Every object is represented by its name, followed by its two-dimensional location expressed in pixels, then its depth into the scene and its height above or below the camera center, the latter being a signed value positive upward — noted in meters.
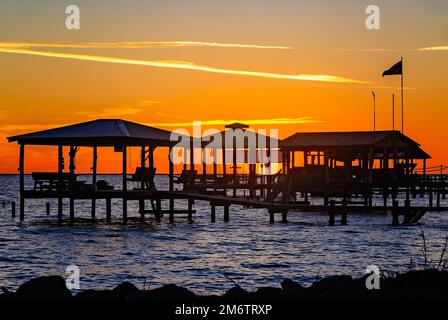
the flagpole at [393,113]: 69.75 +4.98
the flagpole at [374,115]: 76.31 +5.21
